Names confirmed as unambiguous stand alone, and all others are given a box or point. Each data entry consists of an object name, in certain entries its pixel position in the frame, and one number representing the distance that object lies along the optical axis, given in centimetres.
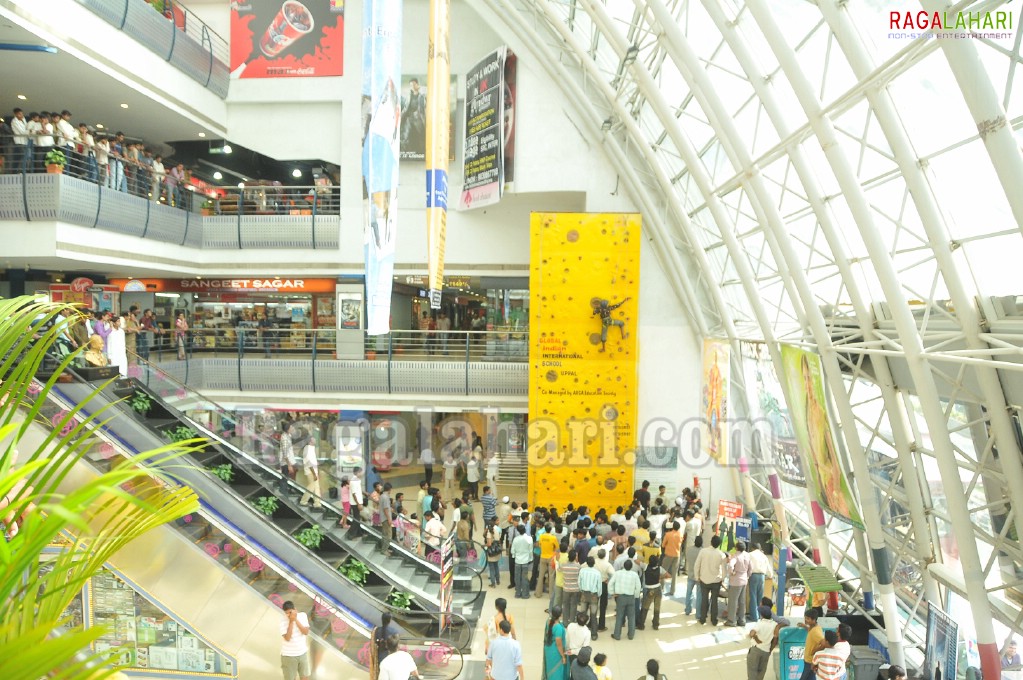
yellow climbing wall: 1698
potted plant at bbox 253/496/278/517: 1038
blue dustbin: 873
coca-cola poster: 2027
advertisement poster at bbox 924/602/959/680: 807
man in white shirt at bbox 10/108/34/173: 1345
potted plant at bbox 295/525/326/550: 1012
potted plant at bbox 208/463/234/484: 1062
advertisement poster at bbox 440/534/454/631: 1017
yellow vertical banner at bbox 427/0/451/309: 1013
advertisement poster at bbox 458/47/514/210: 1838
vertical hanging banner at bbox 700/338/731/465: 1378
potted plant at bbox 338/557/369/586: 986
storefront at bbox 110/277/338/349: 2066
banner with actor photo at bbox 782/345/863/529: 971
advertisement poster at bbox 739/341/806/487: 1268
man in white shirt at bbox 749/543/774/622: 1126
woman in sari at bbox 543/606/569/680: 835
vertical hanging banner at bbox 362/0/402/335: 945
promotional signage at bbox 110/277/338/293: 2092
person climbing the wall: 1695
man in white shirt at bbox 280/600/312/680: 831
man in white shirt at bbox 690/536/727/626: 1095
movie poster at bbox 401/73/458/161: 1992
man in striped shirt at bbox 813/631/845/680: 754
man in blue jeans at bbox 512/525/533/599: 1185
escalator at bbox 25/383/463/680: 890
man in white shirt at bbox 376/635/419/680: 710
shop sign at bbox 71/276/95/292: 1795
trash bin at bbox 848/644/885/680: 859
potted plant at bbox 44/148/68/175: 1357
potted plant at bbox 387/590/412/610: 961
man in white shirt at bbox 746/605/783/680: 877
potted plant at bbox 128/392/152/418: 1071
